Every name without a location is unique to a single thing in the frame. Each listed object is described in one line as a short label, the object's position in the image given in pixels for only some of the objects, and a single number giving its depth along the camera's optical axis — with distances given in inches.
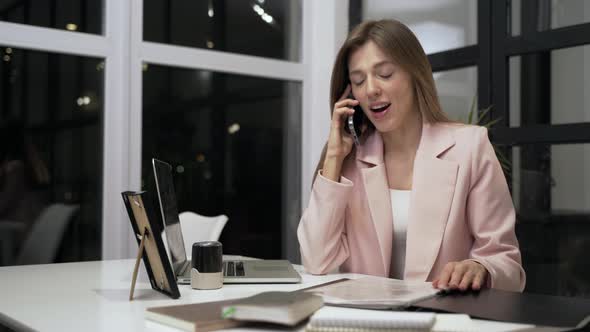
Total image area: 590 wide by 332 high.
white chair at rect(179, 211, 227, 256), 98.8
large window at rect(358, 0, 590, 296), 107.2
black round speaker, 56.8
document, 43.9
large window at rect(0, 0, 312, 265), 119.1
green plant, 113.3
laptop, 59.1
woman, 71.8
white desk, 44.2
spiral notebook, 35.3
